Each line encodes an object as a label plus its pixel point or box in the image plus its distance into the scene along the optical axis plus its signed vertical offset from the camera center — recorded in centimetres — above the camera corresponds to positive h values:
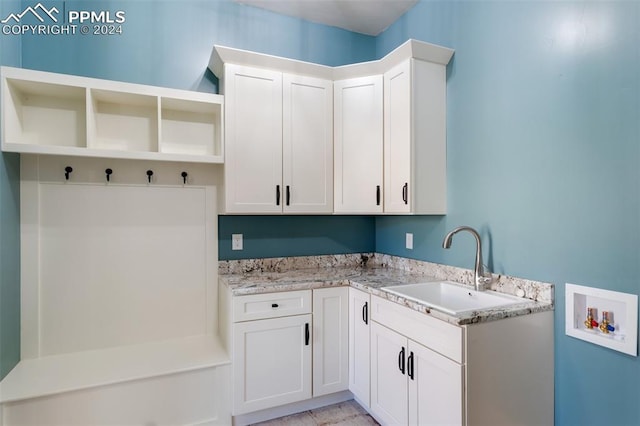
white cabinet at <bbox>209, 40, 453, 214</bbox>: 217 +53
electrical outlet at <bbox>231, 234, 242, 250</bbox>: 254 -24
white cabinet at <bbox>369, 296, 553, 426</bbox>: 143 -74
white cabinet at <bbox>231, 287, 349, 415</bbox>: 203 -88
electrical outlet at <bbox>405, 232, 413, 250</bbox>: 258 -24
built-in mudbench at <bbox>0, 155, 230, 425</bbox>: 188 -59
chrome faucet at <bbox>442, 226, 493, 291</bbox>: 187 -34
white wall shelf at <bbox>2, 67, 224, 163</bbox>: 191 +61
